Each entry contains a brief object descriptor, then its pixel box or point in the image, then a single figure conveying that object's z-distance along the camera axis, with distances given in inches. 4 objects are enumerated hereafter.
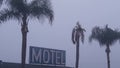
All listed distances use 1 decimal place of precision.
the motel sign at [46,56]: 1765.6
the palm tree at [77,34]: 1753.2
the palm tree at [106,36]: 2006.6
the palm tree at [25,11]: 1230.3
